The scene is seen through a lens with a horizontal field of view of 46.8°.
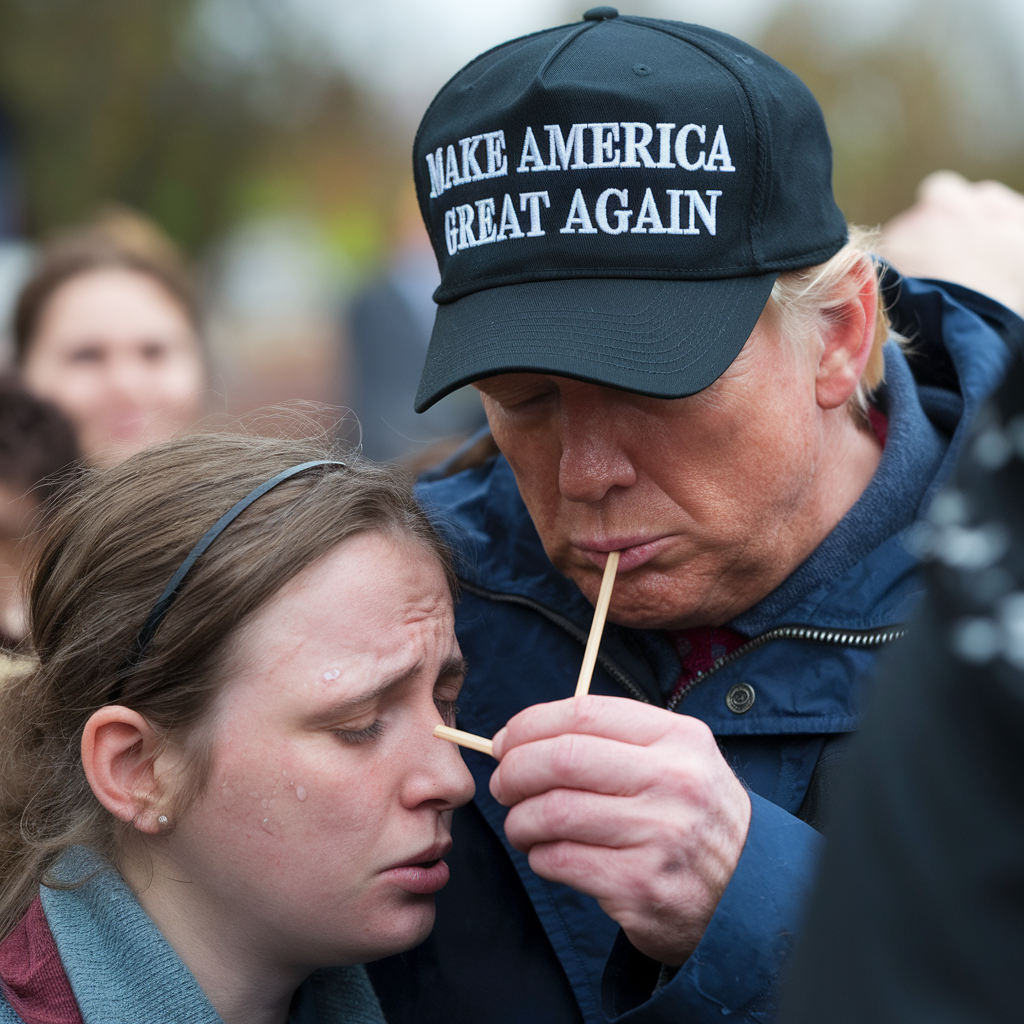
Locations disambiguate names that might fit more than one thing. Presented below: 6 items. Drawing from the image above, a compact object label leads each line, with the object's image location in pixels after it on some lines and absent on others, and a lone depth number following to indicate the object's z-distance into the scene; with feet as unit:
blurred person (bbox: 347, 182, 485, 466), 20.95
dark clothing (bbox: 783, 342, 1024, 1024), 1.98
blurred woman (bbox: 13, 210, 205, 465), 13.43
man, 4.62
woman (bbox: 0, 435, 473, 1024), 5.15
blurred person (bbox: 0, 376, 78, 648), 10.19
